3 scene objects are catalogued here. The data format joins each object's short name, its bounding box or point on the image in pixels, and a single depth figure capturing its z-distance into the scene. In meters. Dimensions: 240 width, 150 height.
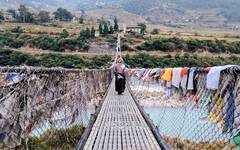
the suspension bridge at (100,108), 3.49
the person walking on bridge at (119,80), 10.67
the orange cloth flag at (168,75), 6.51
